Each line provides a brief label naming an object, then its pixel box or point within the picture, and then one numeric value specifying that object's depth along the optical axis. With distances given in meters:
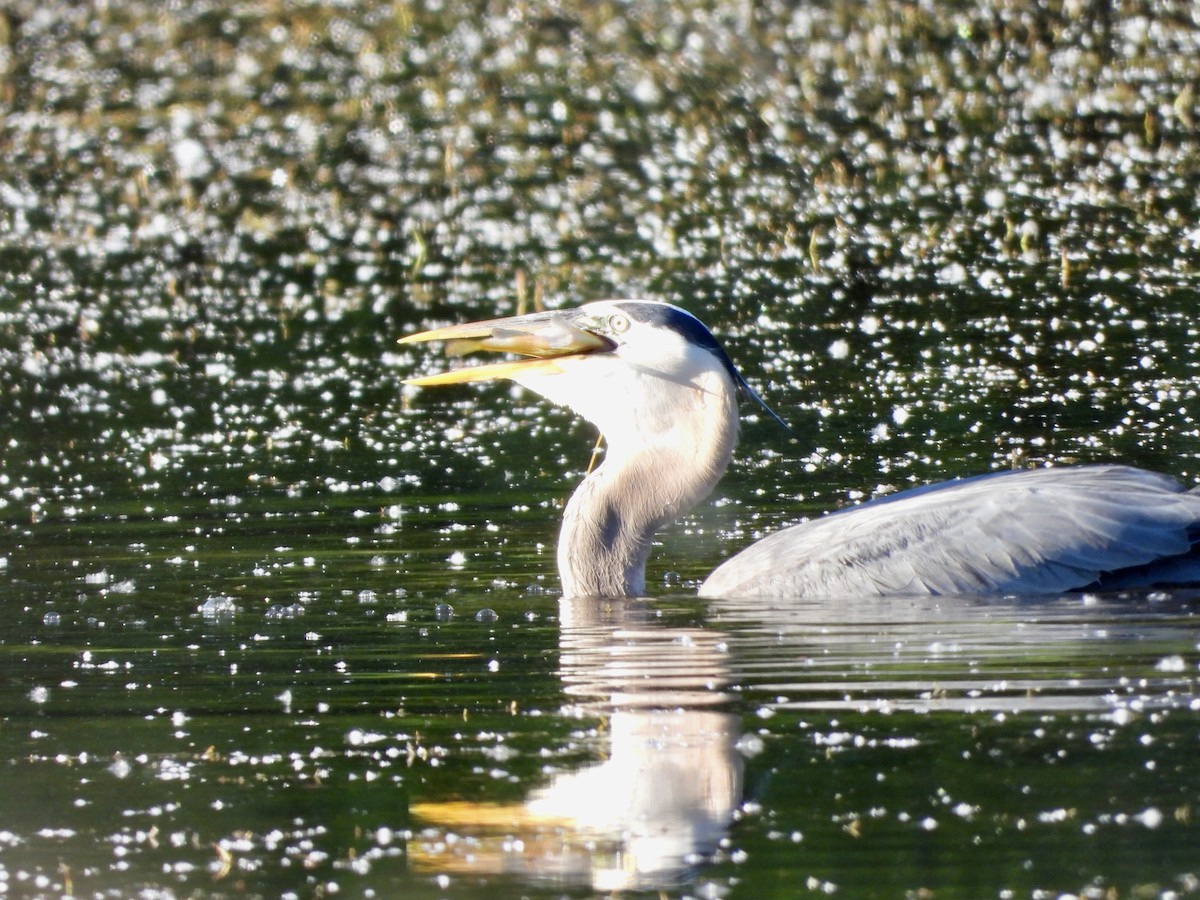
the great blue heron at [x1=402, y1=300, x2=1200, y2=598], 18.52
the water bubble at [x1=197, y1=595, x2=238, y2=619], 19.56
